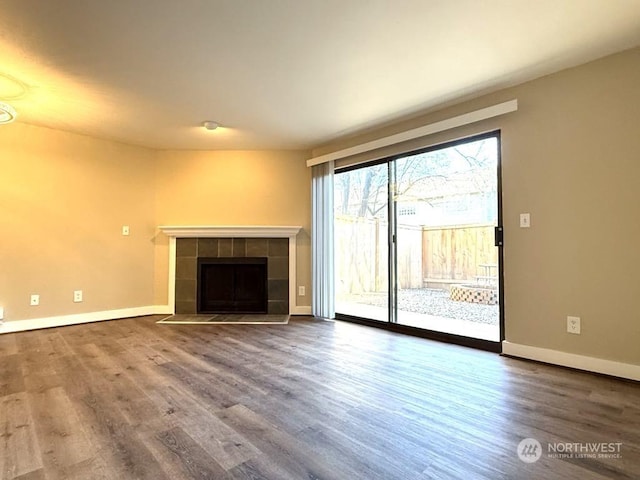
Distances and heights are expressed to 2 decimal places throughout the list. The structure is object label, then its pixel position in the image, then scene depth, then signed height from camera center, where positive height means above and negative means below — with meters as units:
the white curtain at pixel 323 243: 4.29 +0.11
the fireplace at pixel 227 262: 4.50 -0.14
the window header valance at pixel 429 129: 2.79 +1.19
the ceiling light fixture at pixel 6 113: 2.76 +1.19
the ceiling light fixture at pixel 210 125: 3.60 +1.41
